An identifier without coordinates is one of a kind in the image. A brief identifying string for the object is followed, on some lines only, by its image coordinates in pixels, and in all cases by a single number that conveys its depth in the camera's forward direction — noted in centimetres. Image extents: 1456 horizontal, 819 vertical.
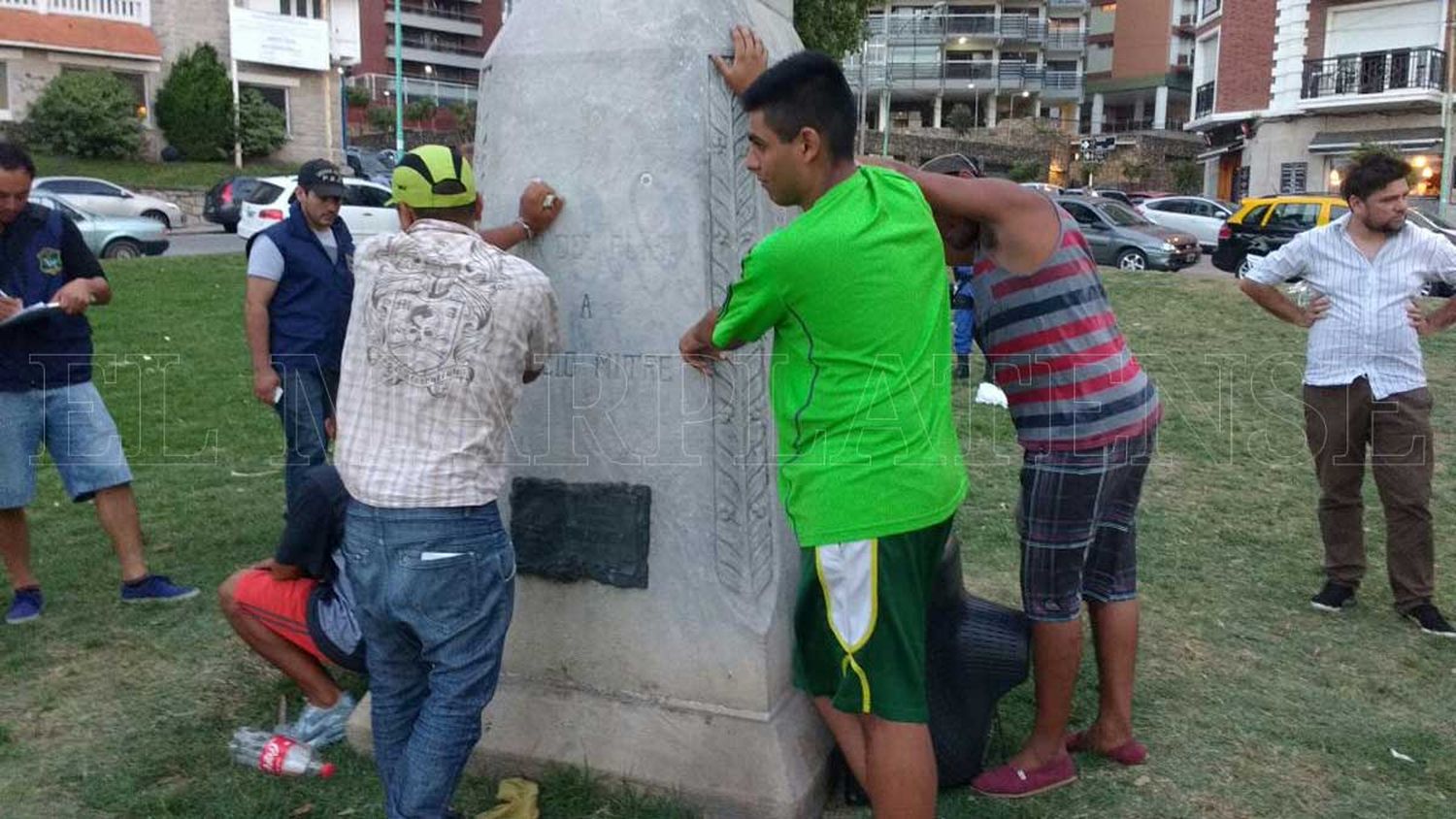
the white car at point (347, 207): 2041
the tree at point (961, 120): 5766
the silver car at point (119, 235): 1783
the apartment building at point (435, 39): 7019
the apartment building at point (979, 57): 6147
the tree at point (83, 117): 2967
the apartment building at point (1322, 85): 3294
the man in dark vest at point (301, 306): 506
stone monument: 334
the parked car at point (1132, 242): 2102
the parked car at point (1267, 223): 2028
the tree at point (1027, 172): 4800
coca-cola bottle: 367
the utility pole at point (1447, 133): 3042
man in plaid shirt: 279
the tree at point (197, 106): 3206
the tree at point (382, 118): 5188
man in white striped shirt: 489
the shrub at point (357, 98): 5279
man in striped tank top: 320
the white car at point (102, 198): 2250
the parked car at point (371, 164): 3062
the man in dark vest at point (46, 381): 470
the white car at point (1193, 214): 2691
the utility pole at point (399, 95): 3325
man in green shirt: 257
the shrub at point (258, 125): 3325
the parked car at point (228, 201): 2442
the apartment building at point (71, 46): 3006
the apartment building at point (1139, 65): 6162
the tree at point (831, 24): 1481
